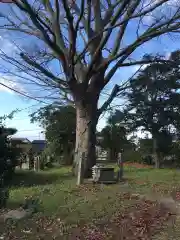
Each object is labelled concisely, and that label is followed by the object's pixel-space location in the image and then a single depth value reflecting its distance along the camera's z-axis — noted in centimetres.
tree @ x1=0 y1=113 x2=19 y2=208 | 737
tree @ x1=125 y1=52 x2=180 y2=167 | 1203
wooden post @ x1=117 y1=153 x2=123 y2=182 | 722
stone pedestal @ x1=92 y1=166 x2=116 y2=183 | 690
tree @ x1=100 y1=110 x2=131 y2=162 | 1402
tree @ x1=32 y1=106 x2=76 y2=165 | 1395
